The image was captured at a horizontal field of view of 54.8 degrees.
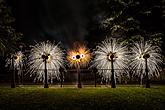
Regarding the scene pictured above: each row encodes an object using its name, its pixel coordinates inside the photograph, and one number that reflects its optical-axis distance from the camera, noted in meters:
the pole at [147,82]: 11.49
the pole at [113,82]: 11.48
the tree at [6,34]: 13.33
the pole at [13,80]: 11.63
